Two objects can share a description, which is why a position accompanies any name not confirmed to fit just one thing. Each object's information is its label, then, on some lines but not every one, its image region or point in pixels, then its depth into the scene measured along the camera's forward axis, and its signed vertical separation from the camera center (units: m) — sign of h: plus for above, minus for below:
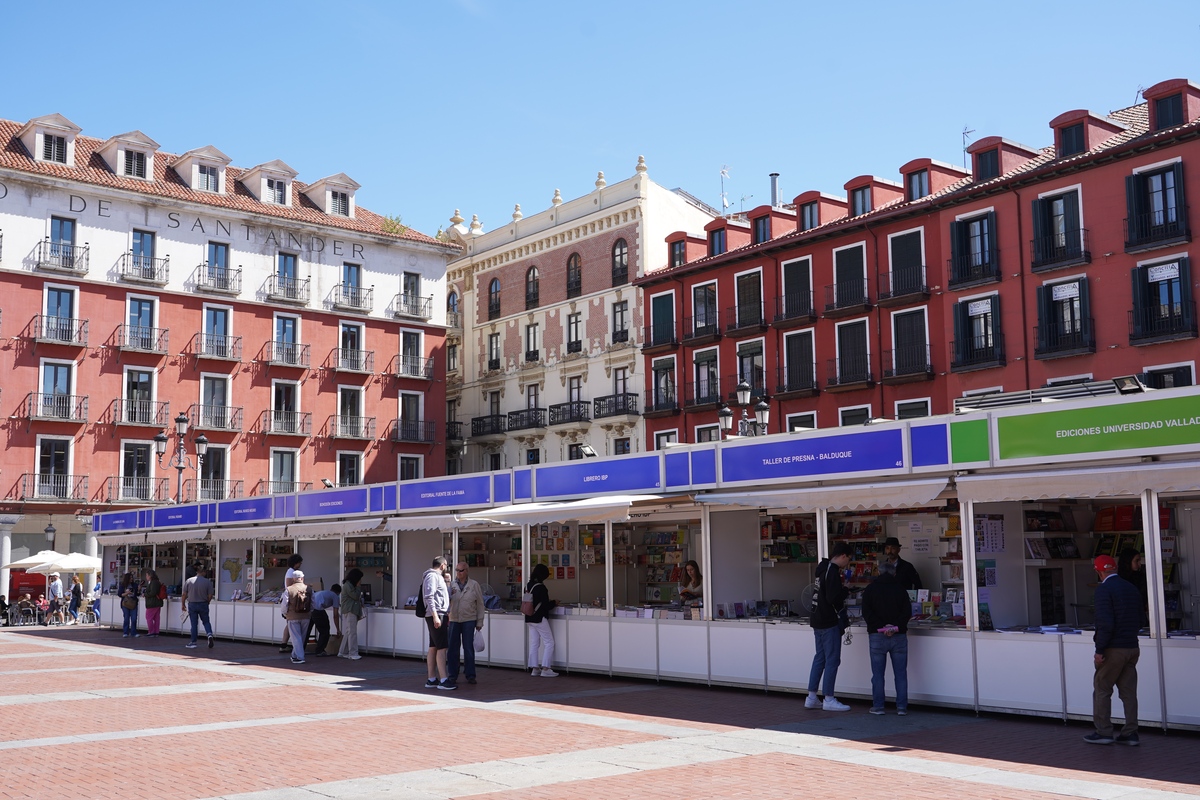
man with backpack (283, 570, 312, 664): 20.73 -1.32
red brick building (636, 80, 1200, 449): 33.59 +8.06
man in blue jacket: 11.05 -1.25
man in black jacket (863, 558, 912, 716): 13.16 -1.17
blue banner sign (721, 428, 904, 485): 14.35 +0.92
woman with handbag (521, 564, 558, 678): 18.09 -1.29
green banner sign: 11.70 +0.98
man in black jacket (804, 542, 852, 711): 13.64 -1.14
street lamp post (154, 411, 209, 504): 31.20 +2.67
